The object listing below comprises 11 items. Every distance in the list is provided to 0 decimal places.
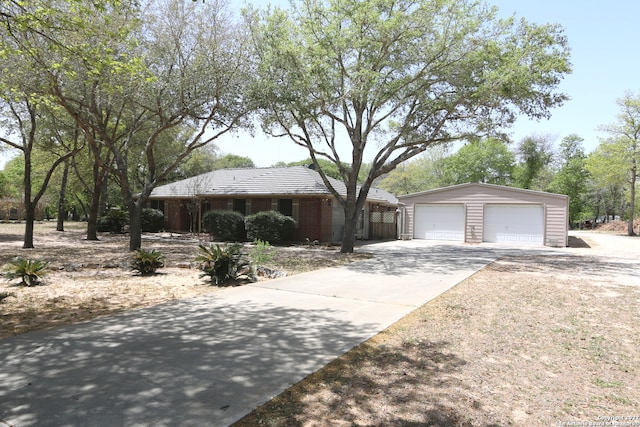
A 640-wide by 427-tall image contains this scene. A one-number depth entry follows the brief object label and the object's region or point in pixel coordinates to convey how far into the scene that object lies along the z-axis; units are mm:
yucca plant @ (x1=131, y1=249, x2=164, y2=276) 9539
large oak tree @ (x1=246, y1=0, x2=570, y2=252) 12344
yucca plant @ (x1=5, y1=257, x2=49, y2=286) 7918
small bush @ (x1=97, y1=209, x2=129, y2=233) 24625
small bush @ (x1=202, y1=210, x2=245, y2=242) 19969
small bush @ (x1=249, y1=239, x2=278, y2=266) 9477
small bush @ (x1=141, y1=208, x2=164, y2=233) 25562
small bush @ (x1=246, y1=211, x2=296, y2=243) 18859
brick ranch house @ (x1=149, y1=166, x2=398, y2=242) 19797
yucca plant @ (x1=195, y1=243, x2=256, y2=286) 8461
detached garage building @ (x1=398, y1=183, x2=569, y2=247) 20250
